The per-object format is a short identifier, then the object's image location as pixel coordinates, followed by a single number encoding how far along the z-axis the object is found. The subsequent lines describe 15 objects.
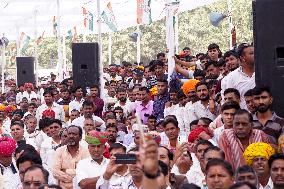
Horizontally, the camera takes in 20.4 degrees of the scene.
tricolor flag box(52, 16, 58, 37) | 28.67
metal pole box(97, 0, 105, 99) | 15.50
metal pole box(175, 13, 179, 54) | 21.90
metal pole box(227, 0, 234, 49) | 17.58
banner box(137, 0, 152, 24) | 19.94
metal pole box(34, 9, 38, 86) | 23.44
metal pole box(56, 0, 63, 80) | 20.34
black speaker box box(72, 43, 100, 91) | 15.48
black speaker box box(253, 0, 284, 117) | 8.17
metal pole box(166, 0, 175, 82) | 12.30
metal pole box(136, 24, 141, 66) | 25.82
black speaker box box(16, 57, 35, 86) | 25.38
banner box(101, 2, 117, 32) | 24.77
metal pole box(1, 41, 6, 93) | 26.89
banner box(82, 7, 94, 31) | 26.75
